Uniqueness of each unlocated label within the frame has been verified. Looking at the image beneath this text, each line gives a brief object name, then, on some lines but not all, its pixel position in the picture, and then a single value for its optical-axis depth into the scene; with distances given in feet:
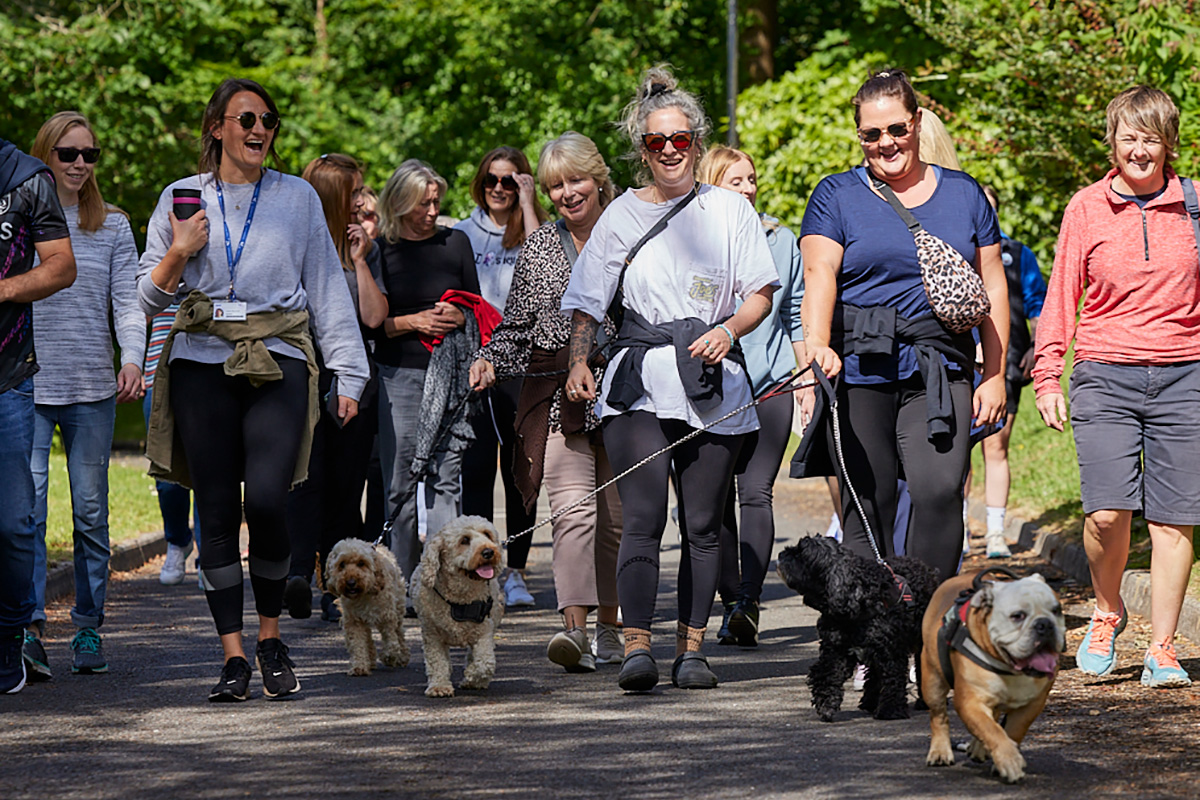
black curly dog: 36.19
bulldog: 29.58
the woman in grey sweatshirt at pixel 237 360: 39.14
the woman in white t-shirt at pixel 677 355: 41.32
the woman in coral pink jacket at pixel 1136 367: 41.24
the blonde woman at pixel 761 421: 50.29
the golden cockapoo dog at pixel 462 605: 42.32
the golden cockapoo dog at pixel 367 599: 45.60
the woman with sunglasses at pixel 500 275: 57.11
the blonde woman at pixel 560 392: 46.75
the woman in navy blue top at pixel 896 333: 38.42
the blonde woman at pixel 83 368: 46.06
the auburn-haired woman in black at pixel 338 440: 55.52
